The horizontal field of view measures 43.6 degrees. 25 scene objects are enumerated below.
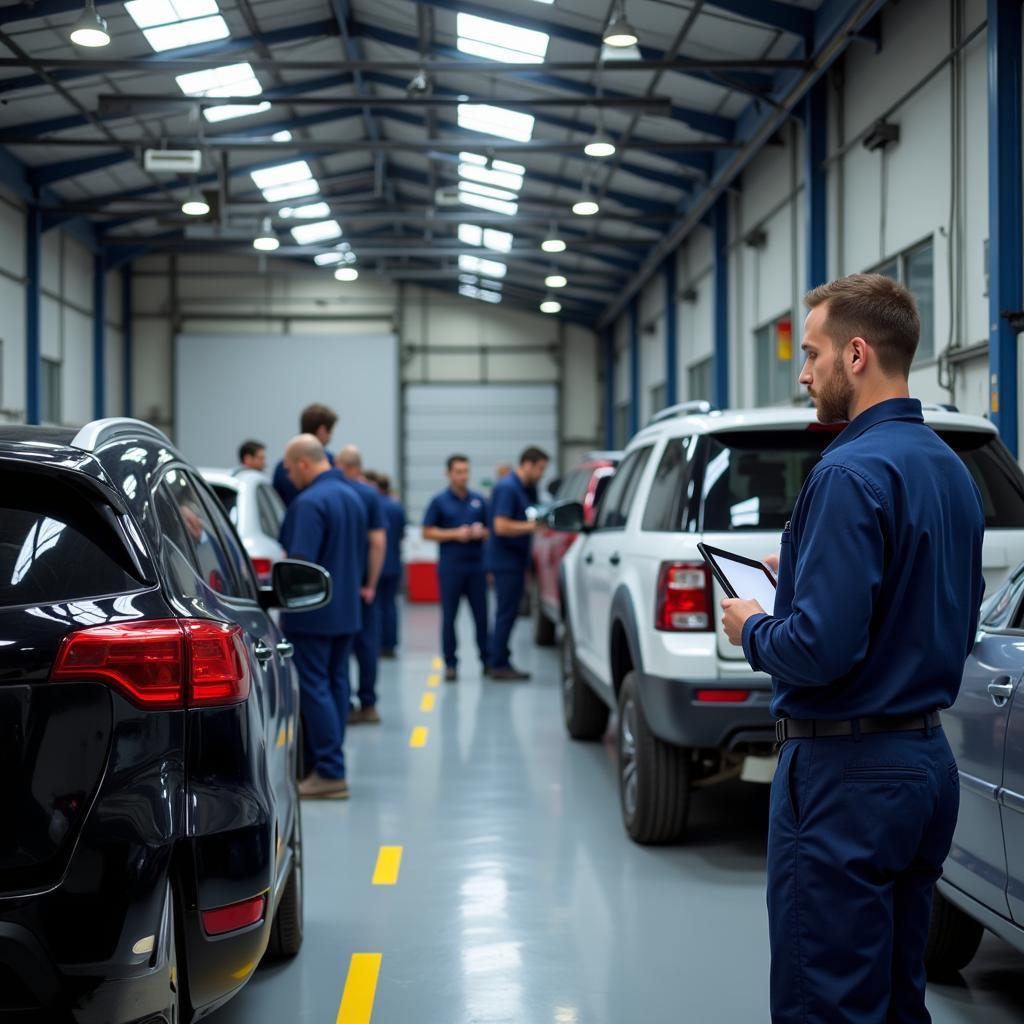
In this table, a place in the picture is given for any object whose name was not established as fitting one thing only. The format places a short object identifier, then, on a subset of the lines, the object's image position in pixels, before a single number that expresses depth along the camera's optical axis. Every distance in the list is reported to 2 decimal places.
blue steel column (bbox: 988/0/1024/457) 9.23
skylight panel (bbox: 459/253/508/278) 26.76
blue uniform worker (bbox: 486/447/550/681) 11.80
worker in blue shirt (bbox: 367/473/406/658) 12.38
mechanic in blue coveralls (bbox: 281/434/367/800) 6.80
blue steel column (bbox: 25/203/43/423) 20.98
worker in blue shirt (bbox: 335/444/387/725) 8.72
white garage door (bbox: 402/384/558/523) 29.25
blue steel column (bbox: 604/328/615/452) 29.84
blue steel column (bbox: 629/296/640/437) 26.34
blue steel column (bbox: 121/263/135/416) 28.33
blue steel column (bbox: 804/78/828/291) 14.09
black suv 2.34
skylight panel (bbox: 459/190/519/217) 22.16
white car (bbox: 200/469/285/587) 8.40
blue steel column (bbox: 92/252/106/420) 25.78
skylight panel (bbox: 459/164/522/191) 20.91
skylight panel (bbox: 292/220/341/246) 25.47
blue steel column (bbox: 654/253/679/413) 22.56
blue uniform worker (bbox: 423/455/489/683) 11.73
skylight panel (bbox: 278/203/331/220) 23.89
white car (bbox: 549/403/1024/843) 5.24
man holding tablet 2.34
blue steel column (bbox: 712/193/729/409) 18.83
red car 12.38
